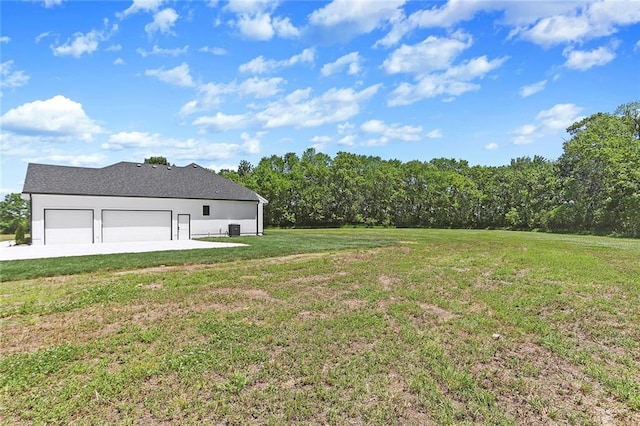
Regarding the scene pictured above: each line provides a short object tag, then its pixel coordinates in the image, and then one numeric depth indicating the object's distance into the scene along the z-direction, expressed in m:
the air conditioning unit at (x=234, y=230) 21.36
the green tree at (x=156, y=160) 45.66
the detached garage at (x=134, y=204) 16.53
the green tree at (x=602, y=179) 27.06
